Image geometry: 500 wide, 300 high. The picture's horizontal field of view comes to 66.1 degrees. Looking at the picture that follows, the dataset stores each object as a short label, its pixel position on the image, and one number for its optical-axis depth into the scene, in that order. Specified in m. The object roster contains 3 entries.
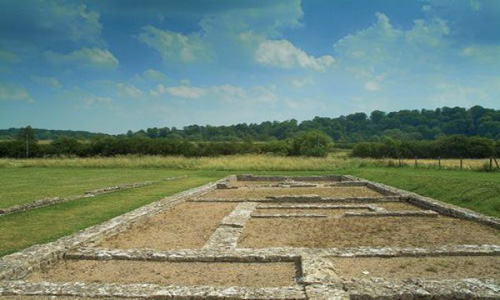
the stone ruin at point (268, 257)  4.38
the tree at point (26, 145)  44.72
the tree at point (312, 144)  43.53
